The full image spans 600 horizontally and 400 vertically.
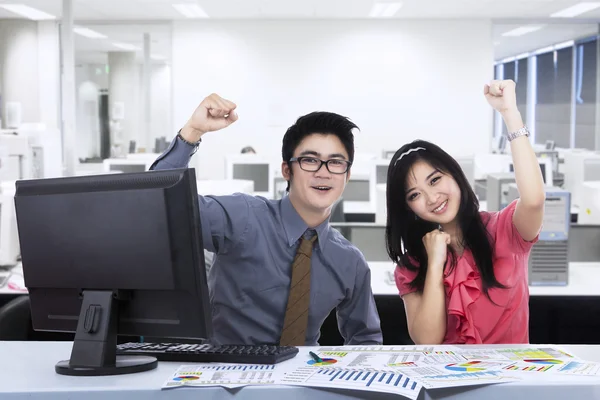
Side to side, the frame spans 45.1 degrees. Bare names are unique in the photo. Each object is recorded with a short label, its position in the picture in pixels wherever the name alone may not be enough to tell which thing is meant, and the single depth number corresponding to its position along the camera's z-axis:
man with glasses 2.12
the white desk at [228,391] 1.40
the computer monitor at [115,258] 1.53
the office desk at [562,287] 3.31
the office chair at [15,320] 2.51
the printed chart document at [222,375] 1.44
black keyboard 1.60
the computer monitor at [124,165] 6.89
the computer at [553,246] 3.30
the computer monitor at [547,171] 6.40
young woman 1.98
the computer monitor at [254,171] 7.57
